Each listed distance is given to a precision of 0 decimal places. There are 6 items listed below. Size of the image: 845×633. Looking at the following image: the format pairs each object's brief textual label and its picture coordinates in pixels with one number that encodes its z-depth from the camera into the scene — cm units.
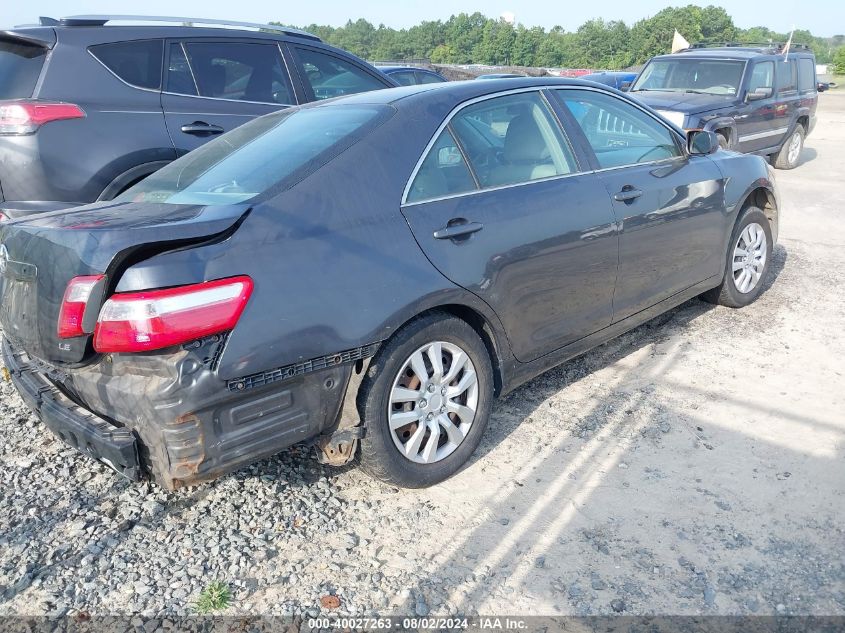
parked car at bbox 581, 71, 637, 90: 1716
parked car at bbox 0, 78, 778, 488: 244
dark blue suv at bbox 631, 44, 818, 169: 960
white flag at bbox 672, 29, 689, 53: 1440
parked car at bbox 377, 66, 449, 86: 1249
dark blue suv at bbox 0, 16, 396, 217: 454
